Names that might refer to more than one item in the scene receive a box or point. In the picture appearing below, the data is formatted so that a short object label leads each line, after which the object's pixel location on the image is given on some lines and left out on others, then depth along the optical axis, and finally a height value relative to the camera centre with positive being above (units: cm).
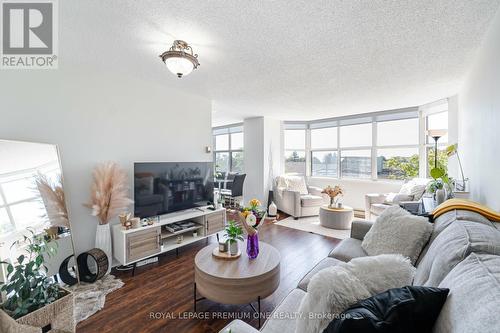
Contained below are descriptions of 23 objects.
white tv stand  241 -92
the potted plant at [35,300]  136 -92
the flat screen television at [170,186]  271 -31
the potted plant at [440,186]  230 -26
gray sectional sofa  63 -43
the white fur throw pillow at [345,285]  83 -52
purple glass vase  197 -77
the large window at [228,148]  673 +55
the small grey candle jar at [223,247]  204 -80
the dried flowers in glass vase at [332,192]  430 -57
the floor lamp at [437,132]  331 +50
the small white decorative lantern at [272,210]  484 -104
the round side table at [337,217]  400 -102
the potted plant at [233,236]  197 -67
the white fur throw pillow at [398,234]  155 -56
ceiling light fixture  188 +97
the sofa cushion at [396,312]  66 -50
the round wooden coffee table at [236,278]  163 -90
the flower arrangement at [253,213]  198 -48
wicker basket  135 -102
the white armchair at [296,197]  472 -76
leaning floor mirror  169 -37
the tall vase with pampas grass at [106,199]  239 -39
